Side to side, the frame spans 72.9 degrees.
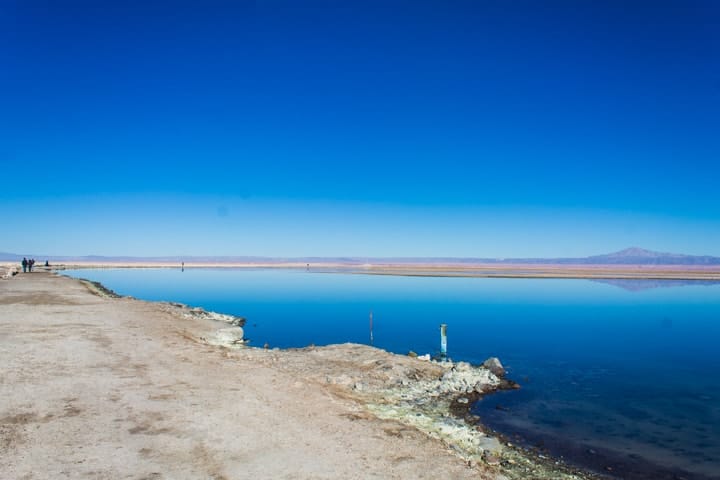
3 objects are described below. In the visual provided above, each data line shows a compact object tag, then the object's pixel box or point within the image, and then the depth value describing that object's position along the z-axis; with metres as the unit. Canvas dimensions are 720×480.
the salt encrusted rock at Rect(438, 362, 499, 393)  14.51
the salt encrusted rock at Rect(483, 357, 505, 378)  17.06
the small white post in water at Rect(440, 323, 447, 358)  20.33
